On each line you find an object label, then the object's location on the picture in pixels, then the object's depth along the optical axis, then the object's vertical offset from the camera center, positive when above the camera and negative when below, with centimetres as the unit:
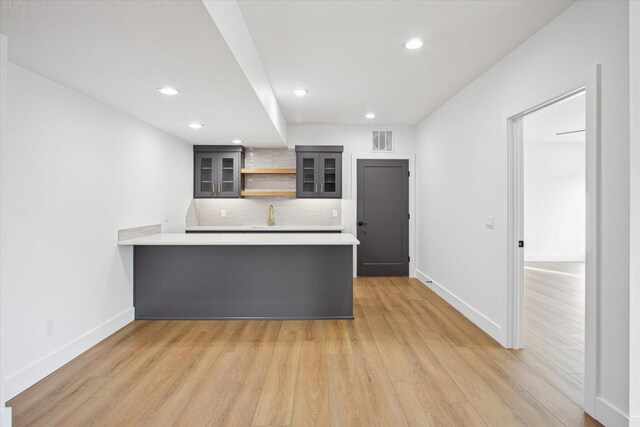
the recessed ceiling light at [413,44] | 273 +142
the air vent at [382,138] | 580 +132
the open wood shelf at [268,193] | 552 +32
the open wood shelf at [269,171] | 552 +69
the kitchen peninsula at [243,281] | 368 -77
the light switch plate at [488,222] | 323 -8
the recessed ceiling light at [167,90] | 277 +103
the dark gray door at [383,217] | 577 -7
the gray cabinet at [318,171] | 557 +70
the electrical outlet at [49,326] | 251 -89
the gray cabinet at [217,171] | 550 +68
